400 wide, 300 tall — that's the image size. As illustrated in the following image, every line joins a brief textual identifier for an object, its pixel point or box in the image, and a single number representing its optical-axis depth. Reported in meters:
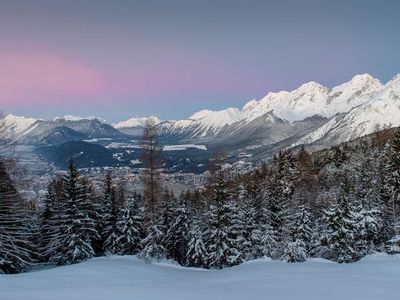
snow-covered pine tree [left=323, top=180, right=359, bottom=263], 42.16
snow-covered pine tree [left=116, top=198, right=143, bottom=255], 48.00
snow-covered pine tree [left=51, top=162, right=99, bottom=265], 41.12
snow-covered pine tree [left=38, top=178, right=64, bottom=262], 46.38
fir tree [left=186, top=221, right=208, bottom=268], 45.09
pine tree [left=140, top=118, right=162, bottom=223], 39.78
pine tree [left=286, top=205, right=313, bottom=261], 45.69
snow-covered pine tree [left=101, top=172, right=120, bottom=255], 48.97
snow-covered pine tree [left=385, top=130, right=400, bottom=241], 55.38
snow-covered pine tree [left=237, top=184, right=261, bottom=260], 47.00
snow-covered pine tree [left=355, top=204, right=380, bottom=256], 46.61
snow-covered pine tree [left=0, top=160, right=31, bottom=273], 34.81
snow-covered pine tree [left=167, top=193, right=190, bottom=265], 50.09
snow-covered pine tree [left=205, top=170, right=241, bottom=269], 43.69
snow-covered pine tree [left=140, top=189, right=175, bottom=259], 39.97
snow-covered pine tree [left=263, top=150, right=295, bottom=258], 49.71
